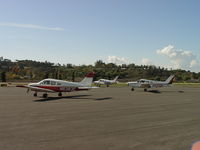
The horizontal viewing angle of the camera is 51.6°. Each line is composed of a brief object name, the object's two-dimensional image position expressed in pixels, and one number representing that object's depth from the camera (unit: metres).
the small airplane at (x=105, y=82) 57.03
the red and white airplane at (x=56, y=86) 22.84
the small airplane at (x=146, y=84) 36.50
